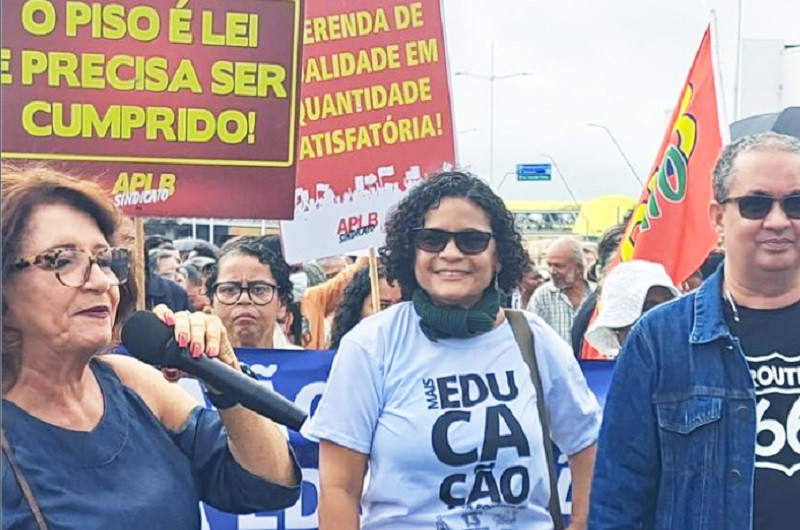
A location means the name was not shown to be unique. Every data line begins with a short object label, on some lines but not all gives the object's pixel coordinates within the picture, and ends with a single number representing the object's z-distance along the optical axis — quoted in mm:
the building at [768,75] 29453
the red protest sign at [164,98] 4227
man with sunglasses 2627
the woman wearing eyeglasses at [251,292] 4570
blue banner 3922
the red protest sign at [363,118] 5305
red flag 5688
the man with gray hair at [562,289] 7988
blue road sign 51369
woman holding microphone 2062
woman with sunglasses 2939
